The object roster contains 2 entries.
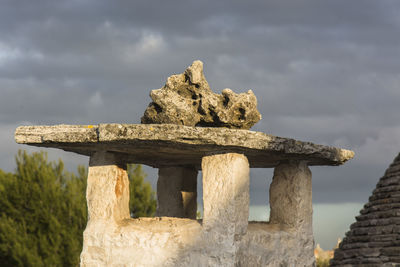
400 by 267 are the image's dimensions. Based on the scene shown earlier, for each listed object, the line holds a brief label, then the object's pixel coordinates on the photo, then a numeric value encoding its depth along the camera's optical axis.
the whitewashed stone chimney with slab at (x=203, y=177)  10.40
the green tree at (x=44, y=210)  32.77
